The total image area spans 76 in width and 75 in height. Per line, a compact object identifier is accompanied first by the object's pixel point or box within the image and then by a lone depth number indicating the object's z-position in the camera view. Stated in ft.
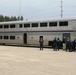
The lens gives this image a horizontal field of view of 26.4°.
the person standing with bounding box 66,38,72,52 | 57.77
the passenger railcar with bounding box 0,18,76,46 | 65.32
